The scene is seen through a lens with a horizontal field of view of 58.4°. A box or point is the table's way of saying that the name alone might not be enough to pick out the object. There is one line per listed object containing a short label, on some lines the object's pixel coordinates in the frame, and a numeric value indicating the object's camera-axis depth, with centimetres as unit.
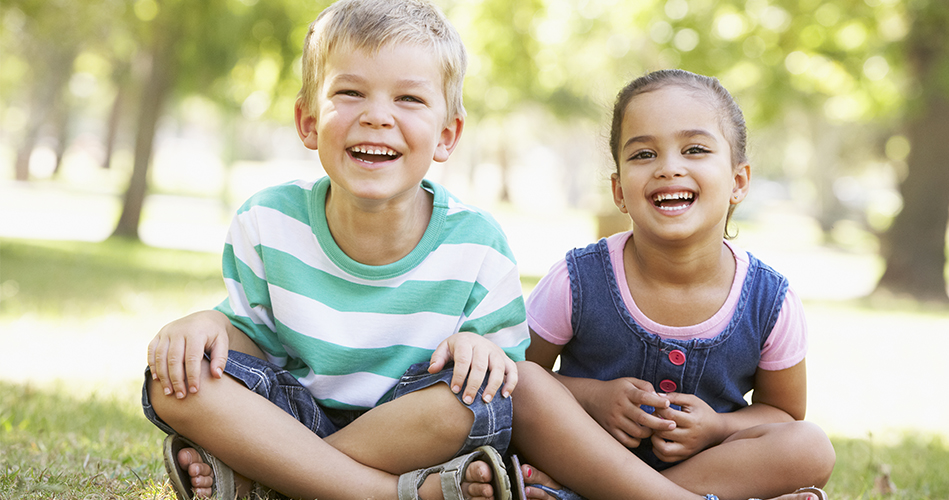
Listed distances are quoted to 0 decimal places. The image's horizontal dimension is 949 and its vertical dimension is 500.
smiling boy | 198
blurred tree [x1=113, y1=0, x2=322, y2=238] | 984
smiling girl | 222
